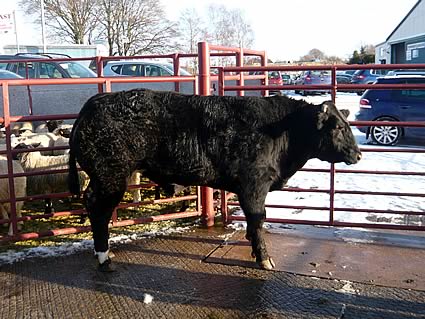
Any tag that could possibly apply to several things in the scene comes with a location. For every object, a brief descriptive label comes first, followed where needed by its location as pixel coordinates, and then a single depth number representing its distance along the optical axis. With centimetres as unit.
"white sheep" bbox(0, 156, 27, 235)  597
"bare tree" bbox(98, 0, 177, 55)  4078
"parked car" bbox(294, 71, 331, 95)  3266
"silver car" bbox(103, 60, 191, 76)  1488
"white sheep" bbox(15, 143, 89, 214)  666
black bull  472
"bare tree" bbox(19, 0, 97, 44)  4022
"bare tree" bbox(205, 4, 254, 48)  4725
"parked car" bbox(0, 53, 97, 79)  1438
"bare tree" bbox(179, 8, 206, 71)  4303
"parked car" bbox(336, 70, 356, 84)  3681
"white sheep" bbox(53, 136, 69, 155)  860
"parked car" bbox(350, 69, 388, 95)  3174
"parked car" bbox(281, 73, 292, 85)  4016
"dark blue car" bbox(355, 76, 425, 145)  1258
